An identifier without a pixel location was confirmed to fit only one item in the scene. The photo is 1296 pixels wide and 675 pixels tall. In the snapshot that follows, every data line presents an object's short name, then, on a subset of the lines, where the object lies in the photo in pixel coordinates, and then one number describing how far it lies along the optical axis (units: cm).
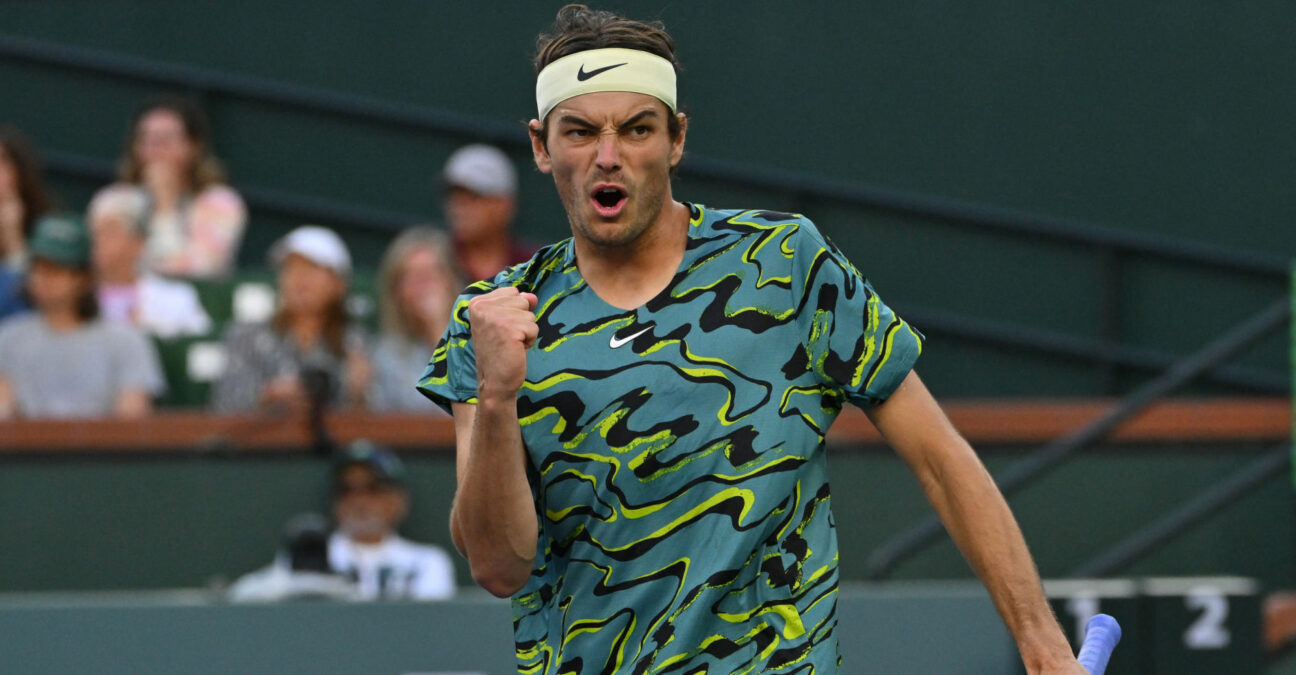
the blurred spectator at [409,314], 1491
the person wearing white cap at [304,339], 1484
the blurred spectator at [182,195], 1691
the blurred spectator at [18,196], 1656
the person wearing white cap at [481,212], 1571
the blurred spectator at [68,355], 1500
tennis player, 584
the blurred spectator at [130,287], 1591
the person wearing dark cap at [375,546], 1366
